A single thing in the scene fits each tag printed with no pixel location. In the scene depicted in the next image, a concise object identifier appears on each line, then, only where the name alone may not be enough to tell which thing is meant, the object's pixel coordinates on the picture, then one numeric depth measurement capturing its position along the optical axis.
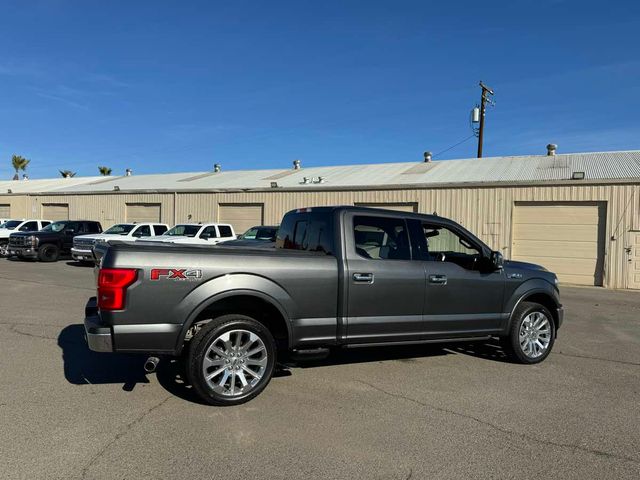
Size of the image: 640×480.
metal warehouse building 16.45
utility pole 29.41
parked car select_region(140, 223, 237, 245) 18.14
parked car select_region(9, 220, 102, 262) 19.39
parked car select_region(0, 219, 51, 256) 22.04
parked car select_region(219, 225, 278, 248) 16.28
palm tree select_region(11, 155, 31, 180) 67.50
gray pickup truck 4.23
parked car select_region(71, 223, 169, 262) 18.27
